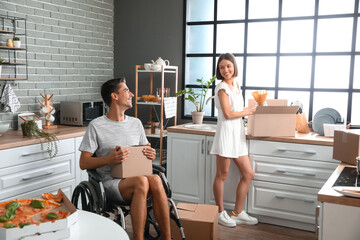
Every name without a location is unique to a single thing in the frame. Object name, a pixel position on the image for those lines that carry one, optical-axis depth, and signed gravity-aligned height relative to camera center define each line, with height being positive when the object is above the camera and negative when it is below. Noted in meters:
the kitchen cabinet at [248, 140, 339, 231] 3.22 -0.79
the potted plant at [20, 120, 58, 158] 3.32 -0.46
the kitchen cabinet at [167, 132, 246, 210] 3.60 -0.81
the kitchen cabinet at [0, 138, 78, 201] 3.02 -0.75
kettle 4.17 +0.21
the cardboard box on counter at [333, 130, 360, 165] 2.42 -0.37
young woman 3.25 -0.45
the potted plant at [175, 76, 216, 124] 4.09 -0.14
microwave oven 3.97 -0.32
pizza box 1.53 -0.60
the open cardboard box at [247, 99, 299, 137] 3.31 -0.32
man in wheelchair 2.50 -0.48
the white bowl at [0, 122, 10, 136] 3.27 -0.40
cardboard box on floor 2.82 -1.01
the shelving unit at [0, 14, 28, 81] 3.49 +0.38
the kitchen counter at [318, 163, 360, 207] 1.73 -0.49
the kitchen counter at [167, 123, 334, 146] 3.18 -0.44
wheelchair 2.40 -0.75
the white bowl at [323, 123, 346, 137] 3.31 -0.34
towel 3.50 -0.18
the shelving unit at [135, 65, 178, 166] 4.14 -0.11
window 3.75 +0.39
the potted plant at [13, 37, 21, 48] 3.50 +0.32
